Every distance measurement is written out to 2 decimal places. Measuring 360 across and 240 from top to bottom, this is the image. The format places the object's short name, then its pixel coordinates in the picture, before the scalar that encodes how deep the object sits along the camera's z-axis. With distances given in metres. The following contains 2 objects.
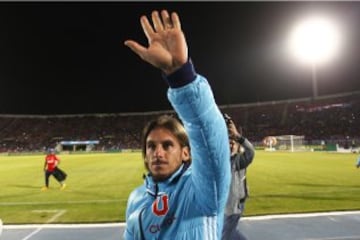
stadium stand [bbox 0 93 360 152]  59.06
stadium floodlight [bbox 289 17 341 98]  39.22
